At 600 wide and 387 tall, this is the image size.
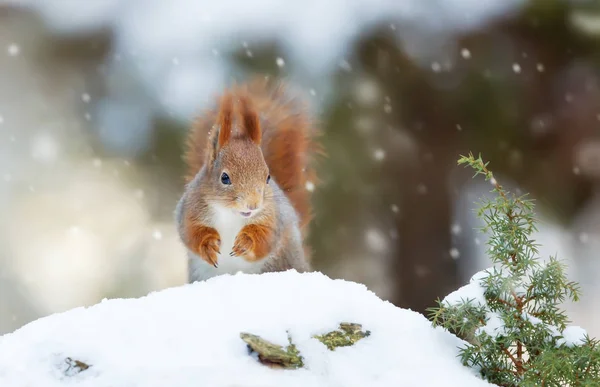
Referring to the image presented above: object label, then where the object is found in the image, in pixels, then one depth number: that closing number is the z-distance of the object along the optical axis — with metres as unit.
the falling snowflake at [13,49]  5.24
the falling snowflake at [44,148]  5.14
